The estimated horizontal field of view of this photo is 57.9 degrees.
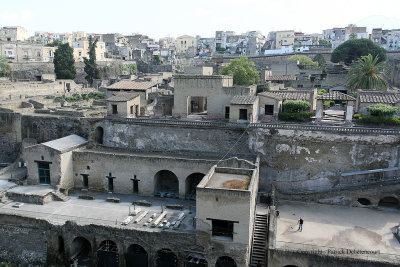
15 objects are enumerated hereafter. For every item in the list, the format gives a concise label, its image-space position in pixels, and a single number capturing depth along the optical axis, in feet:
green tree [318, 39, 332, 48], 405.27
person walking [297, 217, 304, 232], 87.64
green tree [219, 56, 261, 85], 169.07
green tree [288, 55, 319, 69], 243.48
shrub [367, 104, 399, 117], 111.34
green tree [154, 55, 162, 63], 337.93
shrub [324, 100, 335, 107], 144.38
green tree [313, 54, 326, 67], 289.53
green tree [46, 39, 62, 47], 335.88
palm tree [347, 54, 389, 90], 147.43
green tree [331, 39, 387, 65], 258.16
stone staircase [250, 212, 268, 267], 85.10
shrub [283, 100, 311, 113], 120.61
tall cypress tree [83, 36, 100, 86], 242.37
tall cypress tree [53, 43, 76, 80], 235.20
